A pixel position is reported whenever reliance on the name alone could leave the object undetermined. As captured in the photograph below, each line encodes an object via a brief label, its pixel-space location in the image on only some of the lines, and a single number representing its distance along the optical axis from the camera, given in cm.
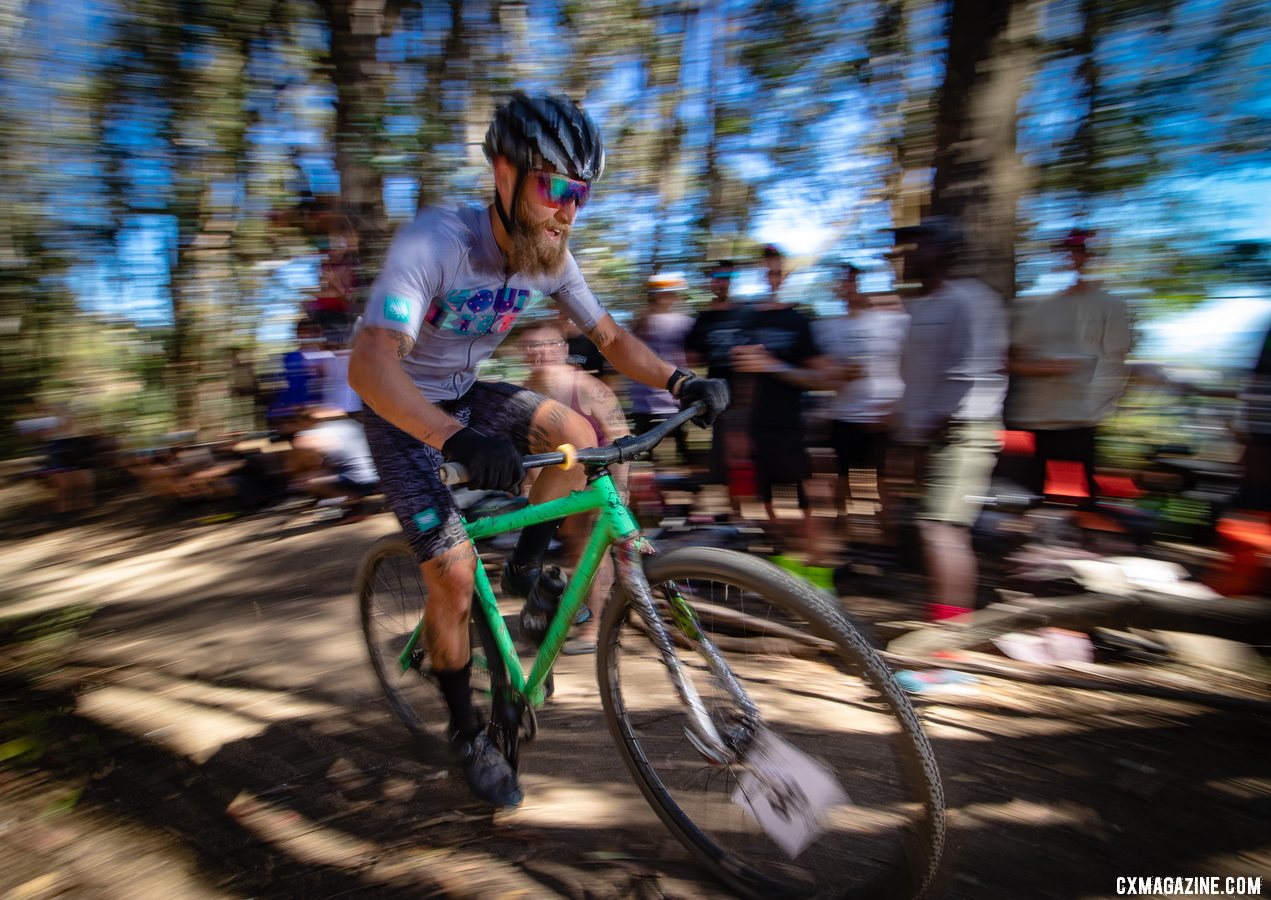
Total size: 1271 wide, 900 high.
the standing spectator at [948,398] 382
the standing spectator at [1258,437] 338
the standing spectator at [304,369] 619
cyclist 212
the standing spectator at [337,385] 634
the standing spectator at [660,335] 558
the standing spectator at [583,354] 570
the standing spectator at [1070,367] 413
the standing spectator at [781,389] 495
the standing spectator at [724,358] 516
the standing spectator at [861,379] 477
